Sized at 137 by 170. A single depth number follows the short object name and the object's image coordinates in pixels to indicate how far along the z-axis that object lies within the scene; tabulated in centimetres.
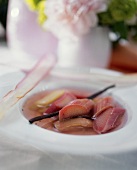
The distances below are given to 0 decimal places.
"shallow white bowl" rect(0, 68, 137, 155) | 44
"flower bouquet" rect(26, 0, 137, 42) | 75
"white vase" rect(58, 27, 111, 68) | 82
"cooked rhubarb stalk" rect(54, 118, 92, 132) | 50
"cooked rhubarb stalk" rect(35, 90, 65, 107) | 58
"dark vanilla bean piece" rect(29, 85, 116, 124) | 50
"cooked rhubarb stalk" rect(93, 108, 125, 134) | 51
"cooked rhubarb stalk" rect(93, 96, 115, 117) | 54
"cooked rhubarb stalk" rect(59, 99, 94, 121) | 52
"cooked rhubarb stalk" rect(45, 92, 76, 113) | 55
